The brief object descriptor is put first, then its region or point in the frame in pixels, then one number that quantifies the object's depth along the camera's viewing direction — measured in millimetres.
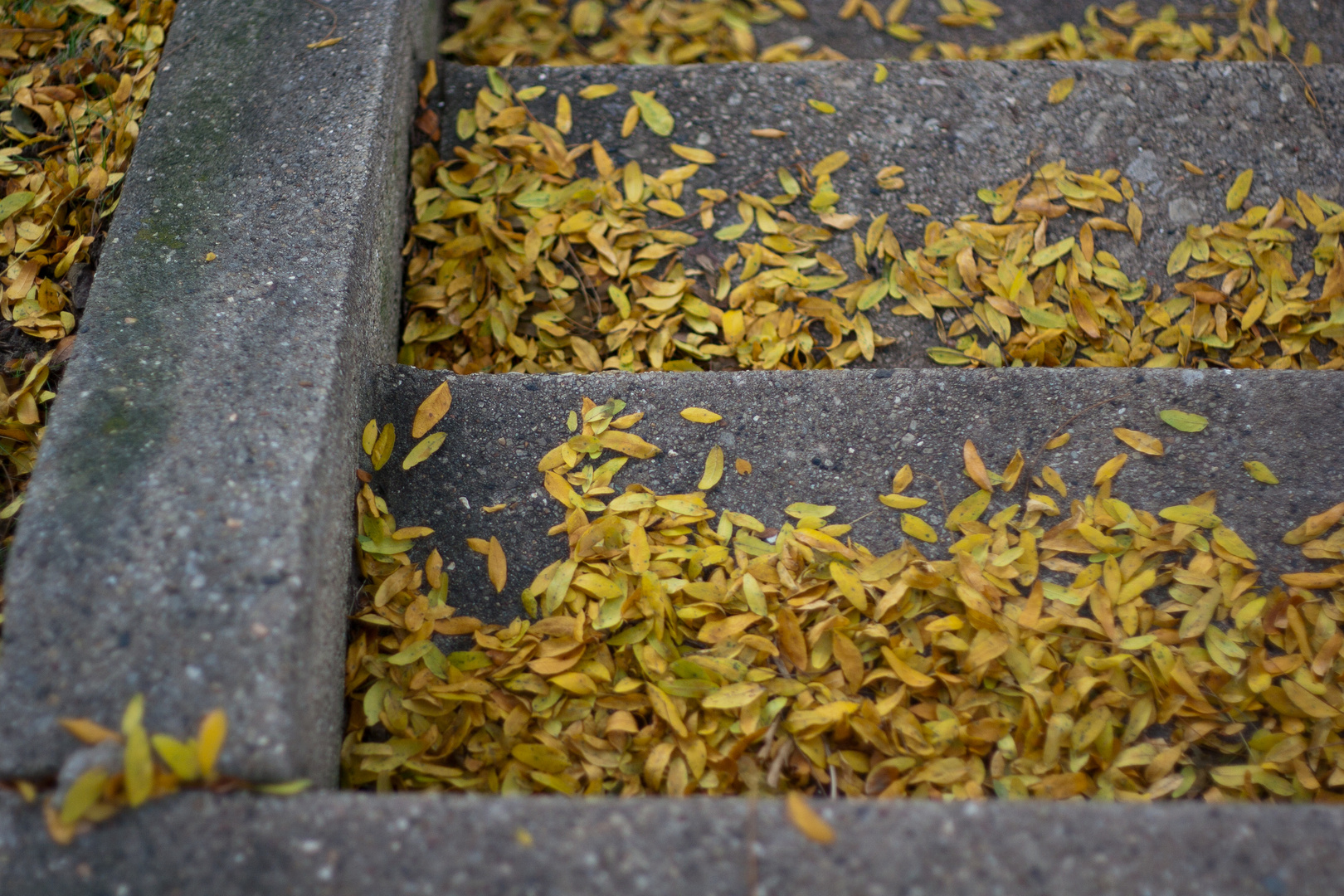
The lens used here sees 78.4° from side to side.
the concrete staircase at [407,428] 1016
